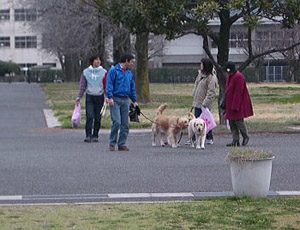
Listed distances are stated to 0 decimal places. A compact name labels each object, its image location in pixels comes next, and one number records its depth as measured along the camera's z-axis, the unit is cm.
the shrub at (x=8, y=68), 9721
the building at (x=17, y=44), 9606
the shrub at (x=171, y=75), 7606
